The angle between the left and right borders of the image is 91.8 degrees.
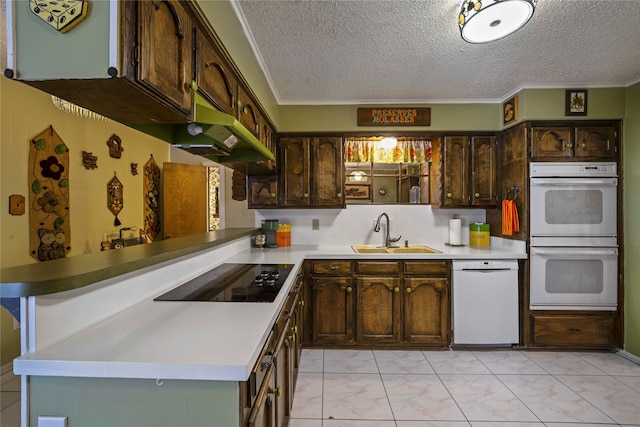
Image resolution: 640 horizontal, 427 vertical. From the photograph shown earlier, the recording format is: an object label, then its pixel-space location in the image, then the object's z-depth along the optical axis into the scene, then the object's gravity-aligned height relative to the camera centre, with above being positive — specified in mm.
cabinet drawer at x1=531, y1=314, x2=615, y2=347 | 2857 -1098
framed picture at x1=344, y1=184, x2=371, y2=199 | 3527 +228
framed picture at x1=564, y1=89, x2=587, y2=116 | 2865 +1016
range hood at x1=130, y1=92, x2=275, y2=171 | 1347 +388
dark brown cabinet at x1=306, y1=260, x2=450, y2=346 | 2922 -864
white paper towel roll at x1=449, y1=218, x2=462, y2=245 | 3377 -211
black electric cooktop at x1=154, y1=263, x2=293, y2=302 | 1442 -392
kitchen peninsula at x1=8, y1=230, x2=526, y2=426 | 843 -408
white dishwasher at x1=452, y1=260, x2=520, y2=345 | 2889 -870
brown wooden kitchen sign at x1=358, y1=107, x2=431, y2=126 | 3248 +1006
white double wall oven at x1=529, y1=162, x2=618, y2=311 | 2836 -223
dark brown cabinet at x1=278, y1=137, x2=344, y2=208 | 3295 +437
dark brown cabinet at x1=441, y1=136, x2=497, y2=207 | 3252 +441
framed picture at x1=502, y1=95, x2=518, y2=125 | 2994 +1009
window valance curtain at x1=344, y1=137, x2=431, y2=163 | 3381 +668
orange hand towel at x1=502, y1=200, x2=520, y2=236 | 2941 -58
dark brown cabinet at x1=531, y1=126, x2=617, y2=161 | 2867 +646
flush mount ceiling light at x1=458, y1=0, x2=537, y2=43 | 1596 +1054
